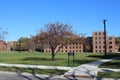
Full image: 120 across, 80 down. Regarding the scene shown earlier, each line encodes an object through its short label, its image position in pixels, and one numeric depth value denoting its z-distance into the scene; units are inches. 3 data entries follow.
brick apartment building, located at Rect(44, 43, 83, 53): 3047.5
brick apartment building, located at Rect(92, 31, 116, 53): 2966.0
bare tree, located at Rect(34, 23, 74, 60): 688.1
